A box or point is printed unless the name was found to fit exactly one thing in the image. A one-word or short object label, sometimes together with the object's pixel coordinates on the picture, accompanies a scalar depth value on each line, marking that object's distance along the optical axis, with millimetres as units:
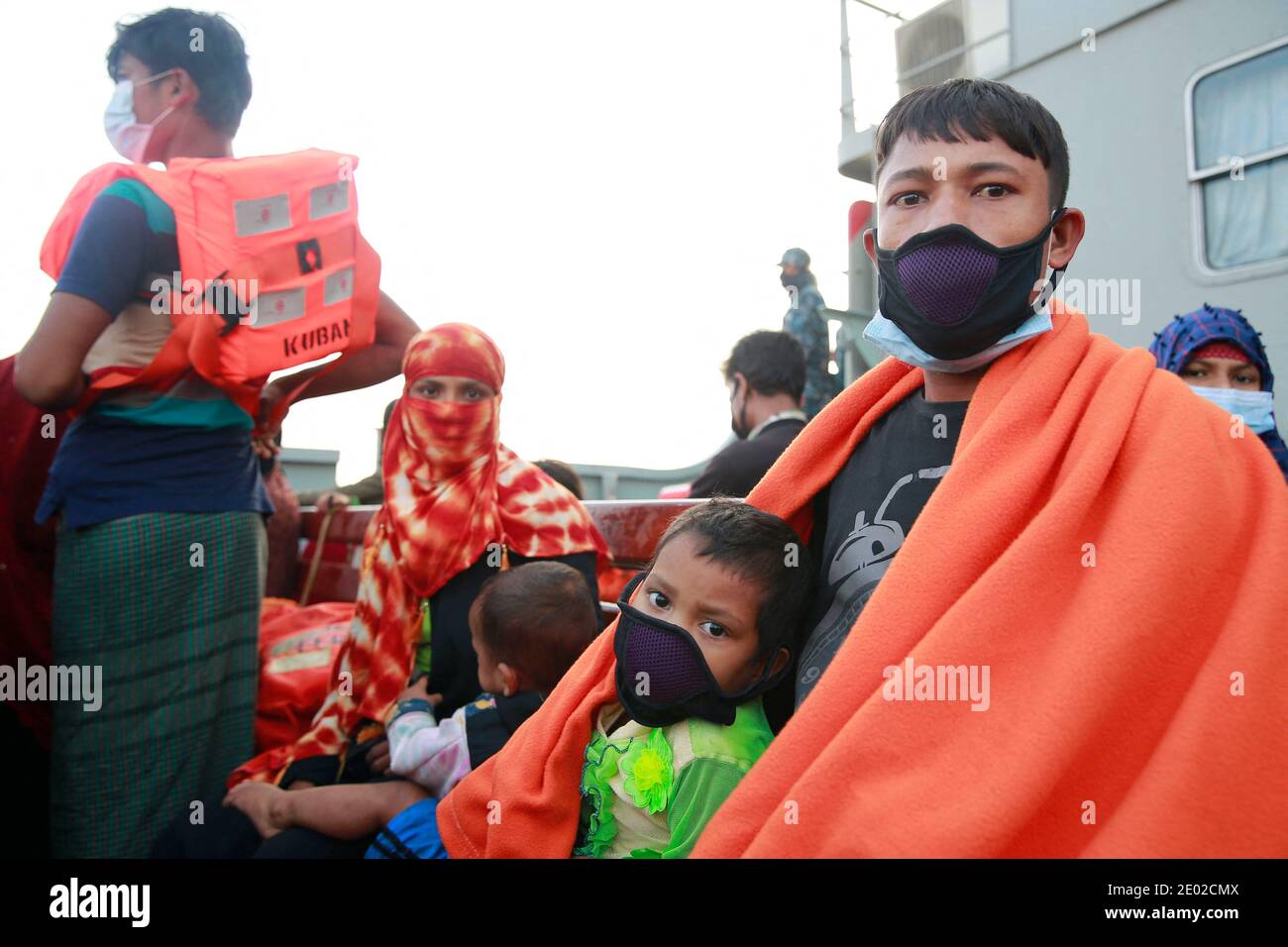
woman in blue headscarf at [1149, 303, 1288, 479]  2887
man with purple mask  1320
